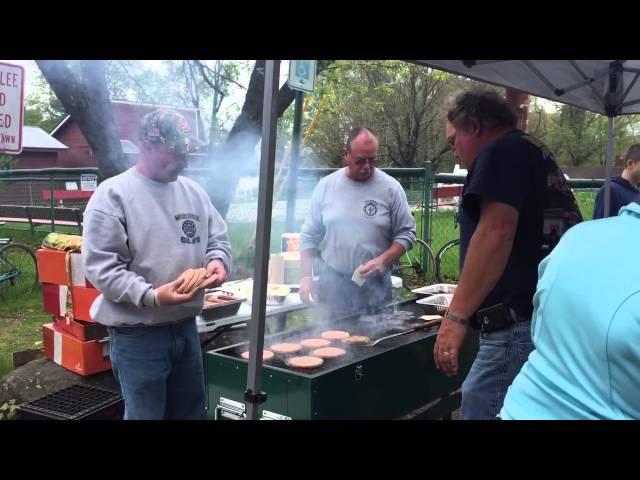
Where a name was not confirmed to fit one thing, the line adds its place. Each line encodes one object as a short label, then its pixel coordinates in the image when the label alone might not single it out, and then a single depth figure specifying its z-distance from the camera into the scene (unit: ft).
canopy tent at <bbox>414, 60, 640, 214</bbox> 12.50
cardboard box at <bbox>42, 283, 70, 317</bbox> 12.93
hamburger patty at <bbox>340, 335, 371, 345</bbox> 10.56
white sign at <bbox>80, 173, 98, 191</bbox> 28.58
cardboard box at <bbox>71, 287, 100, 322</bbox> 12.23
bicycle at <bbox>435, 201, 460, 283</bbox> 26.45
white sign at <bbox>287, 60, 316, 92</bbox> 10.30
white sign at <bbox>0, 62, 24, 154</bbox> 13.25
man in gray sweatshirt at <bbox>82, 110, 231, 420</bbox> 7.73
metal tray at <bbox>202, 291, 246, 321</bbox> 11.73
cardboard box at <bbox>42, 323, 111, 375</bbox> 12.76
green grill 8.39
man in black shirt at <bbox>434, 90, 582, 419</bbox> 7.14
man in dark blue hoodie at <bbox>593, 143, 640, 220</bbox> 16.33
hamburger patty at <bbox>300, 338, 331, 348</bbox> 10.53
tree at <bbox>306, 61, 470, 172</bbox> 58.18
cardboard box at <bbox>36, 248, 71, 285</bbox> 12.64
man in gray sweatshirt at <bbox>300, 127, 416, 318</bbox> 12.68
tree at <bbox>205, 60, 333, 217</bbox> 23.49
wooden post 14.85
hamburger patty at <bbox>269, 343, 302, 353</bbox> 10.23
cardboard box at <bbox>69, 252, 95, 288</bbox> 12.37
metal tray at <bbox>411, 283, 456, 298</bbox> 14.28
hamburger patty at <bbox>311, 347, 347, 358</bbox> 9.78
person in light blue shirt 2.97
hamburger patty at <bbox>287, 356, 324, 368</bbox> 9.09
